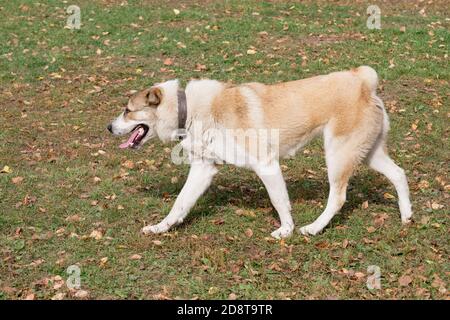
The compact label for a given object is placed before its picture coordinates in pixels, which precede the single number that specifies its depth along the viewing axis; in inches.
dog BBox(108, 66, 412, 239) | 269.9
